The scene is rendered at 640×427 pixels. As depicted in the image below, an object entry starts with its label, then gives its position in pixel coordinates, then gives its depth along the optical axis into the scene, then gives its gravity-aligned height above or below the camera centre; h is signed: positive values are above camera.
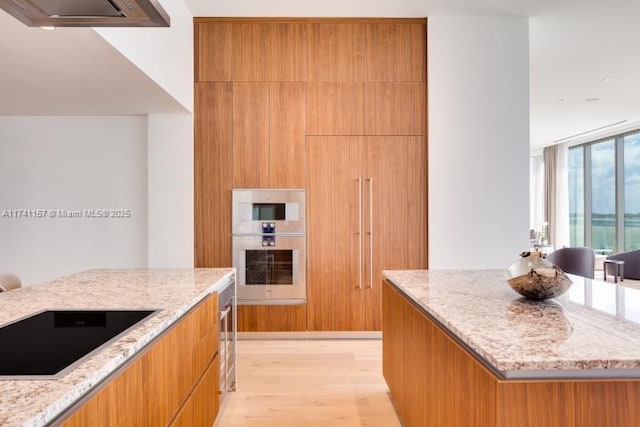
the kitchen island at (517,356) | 1.12 -0.42
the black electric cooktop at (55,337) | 1.09 -0.38
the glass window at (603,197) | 8.85 +0.26
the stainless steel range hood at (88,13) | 1.57 +0.75
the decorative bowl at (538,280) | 1.74 -0.28
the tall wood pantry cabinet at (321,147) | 4.16 +0.60
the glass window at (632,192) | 8.23 +0.32
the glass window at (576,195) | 9.95 +0.32
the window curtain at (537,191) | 11.44 +0.48
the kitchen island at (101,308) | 0.88 -0.37
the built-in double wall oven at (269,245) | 4.15 -0.33
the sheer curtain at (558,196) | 10.20 +0.31
